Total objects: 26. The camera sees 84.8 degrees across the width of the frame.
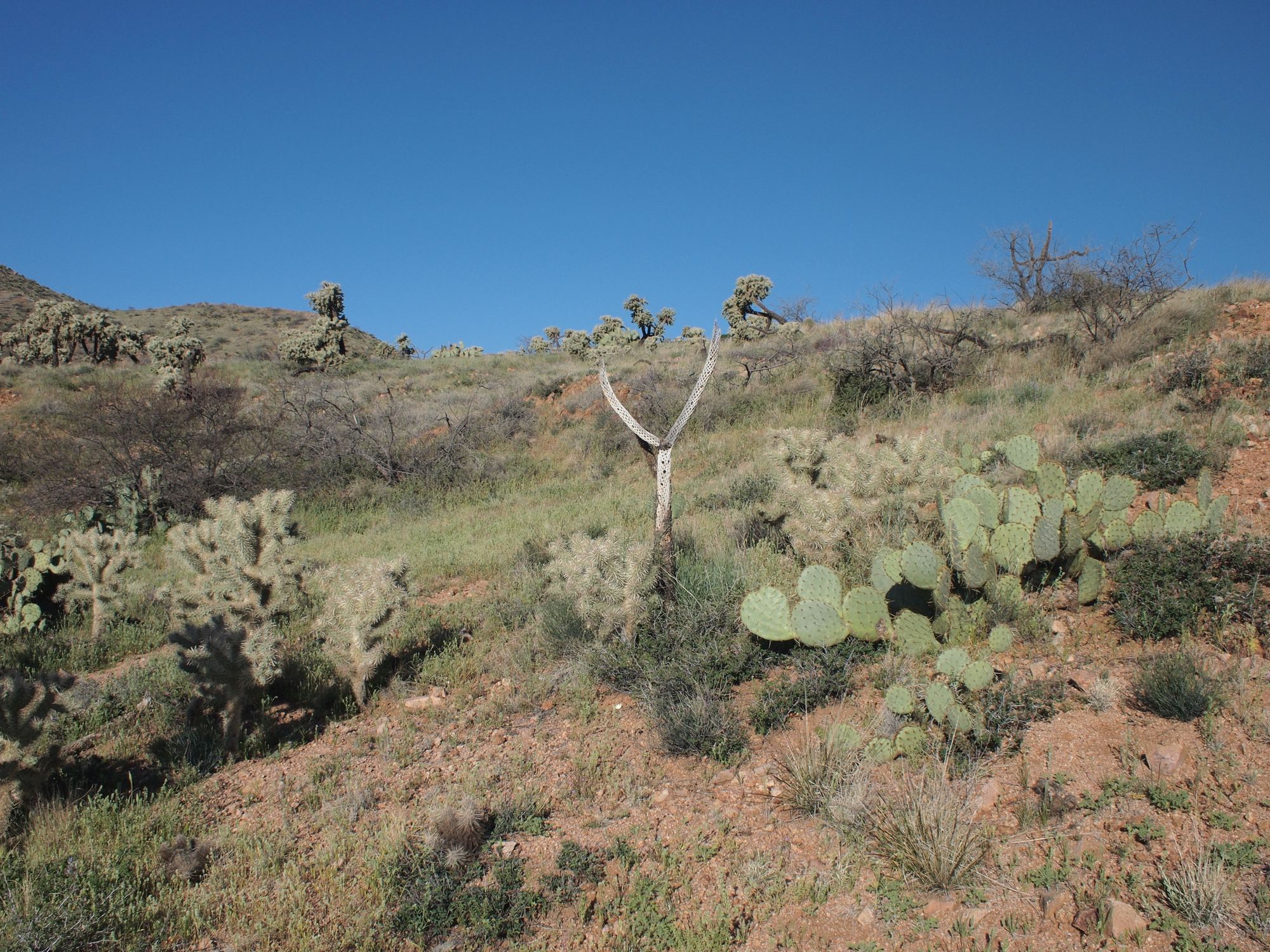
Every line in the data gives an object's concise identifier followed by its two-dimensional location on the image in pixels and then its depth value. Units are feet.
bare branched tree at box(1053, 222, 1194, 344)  38.99
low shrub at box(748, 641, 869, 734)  13.38
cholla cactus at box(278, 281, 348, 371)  95.91
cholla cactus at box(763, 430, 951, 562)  20.16
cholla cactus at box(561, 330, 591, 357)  103.75
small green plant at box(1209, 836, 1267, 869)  8.35
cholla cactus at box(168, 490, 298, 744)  15.33
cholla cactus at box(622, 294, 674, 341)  143.64
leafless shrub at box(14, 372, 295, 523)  39.78
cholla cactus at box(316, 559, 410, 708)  15.99
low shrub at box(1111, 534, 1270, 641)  13.30
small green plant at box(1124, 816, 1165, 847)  9.00
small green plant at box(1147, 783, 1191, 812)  9.36
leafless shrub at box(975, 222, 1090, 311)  57.31
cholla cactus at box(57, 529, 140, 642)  21.26
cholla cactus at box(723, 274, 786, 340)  127.24
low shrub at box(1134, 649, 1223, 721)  10.95
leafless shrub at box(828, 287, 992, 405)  41.68
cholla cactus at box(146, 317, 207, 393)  83.88
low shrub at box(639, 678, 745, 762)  12.83
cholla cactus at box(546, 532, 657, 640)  16.61
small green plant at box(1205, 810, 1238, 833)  8.93
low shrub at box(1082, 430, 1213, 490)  20.90
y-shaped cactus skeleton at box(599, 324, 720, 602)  17.65
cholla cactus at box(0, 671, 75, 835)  10.99
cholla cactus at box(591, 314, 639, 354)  98.04
